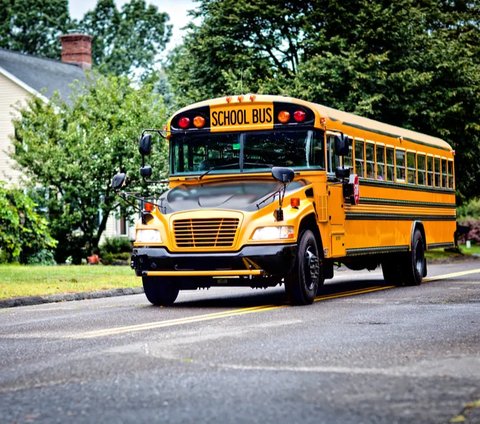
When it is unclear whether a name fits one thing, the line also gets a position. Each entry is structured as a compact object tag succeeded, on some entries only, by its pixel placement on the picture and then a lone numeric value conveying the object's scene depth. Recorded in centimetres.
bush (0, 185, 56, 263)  3042
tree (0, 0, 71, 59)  7812
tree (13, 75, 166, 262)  3341
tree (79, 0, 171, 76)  8075
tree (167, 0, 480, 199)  3562
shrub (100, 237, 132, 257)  3844
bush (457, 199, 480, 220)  7100
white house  4475
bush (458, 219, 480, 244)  6208
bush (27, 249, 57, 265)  3194
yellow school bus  1405
